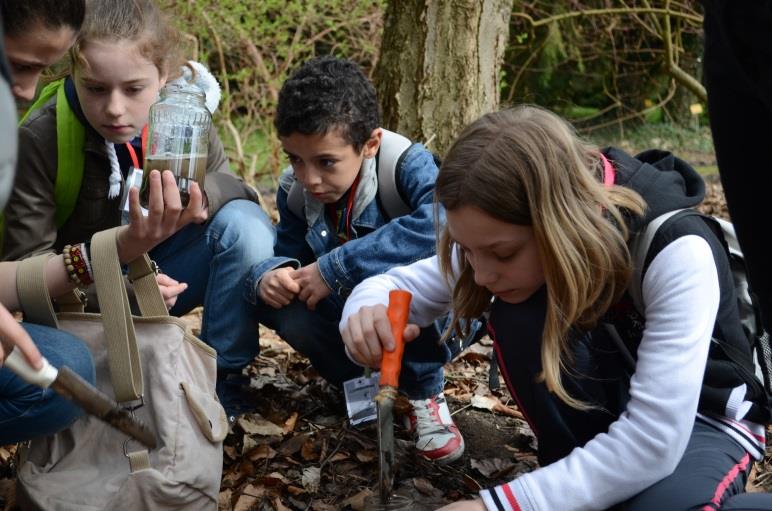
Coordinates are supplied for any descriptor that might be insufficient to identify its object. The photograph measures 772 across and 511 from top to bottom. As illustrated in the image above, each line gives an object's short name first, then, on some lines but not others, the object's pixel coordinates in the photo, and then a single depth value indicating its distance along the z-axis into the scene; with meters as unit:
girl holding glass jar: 2.83
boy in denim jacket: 2.95
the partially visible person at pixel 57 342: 2.24
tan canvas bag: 2.24
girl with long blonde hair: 2.01
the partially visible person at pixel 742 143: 1.54
